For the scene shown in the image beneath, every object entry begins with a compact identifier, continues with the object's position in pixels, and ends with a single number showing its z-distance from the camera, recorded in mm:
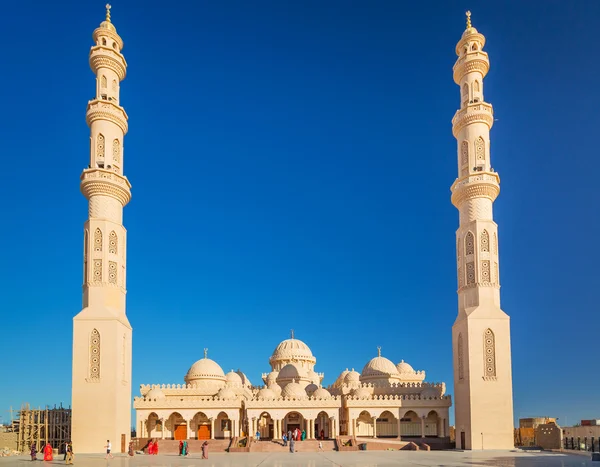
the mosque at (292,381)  38938
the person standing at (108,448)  34781
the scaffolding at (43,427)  42531
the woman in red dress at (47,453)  32500
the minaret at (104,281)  37969
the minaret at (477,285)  40125
